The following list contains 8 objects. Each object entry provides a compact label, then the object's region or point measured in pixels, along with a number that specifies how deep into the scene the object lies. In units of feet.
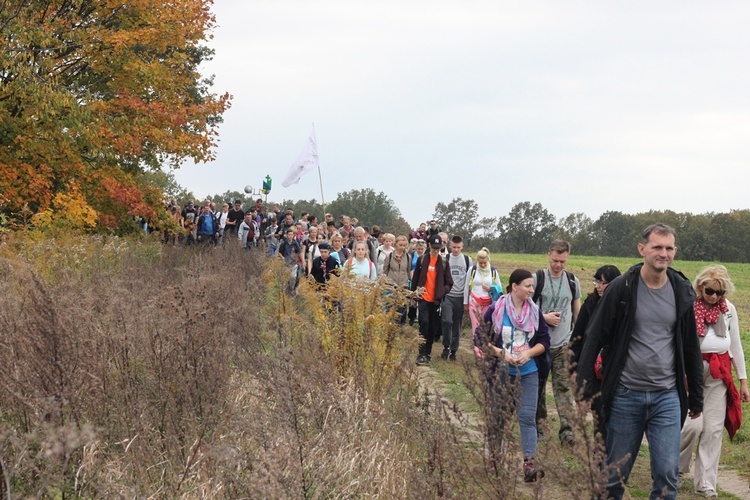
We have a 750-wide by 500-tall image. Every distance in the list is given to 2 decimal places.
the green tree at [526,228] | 399.79
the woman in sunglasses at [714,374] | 22.72
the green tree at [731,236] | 301.02
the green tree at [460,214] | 451.53
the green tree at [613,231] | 375.86
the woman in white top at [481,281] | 42.70
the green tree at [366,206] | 376.27
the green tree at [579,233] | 384.97
